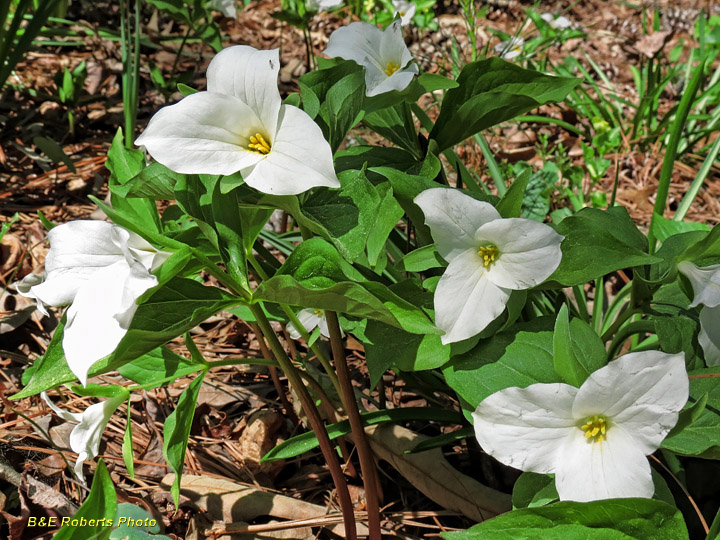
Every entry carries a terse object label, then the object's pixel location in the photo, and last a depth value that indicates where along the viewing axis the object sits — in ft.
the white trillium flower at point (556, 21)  5.96
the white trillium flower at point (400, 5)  5.48
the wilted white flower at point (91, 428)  2.78
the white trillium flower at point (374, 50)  2.86
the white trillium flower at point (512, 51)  4.42
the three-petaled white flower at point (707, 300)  2.69
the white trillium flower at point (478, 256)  2.66
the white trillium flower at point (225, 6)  4.83
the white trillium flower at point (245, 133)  2.58
